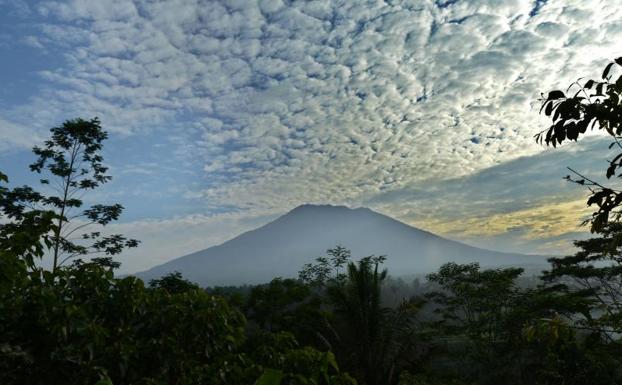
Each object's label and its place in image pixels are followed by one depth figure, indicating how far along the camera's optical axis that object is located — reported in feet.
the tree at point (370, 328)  44.96
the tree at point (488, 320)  65.67
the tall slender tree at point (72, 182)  50.34
